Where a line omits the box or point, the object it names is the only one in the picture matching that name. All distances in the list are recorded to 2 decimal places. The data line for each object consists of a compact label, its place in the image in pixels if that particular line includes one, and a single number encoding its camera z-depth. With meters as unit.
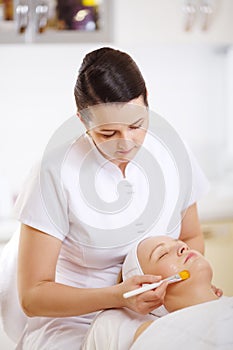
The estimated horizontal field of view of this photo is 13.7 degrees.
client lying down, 1.88
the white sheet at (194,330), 1.86
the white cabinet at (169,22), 3.52
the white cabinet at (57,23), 3.36
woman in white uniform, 1.95
